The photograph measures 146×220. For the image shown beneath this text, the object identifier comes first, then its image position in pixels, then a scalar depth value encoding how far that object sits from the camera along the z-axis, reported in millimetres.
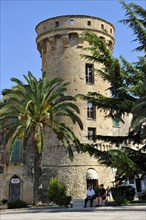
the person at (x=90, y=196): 19969
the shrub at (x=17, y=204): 22750
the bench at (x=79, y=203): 21053
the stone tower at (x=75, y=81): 30000
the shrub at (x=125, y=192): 21672
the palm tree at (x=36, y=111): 23303
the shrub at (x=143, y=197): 23084
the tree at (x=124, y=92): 18797
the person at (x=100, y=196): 20250
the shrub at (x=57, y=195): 22766
